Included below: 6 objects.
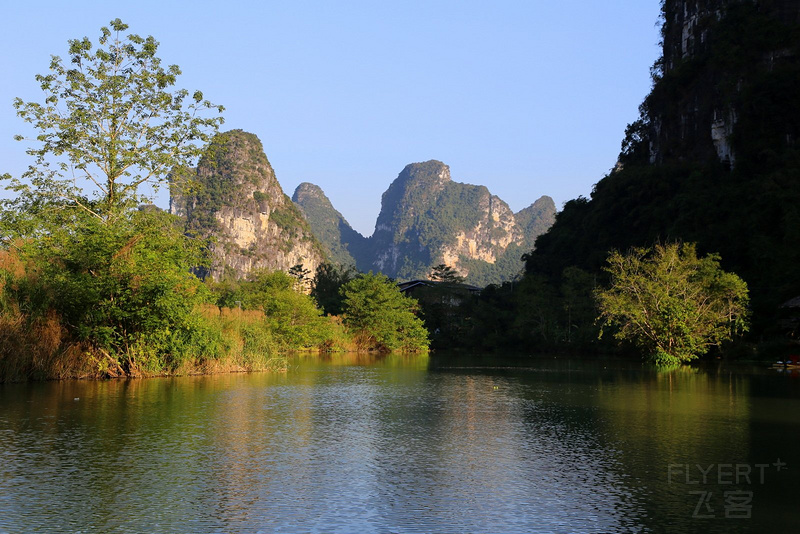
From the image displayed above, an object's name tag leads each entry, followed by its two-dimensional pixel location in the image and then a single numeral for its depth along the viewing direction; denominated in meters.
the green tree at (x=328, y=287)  66.50
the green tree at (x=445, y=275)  89.25
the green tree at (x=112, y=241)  21.09
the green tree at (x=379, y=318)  54.31
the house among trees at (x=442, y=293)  77.19
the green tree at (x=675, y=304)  35.81
